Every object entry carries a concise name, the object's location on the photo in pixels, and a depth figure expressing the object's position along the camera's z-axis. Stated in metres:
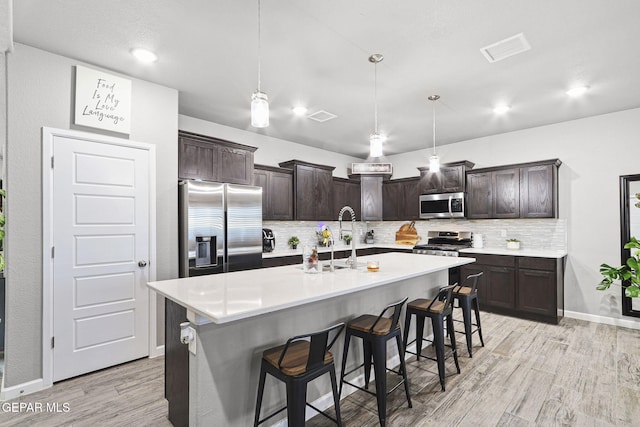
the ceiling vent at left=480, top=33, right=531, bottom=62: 2.58
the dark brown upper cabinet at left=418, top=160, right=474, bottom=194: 5.39
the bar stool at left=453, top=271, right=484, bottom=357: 3.26
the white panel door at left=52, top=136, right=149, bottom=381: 2.80
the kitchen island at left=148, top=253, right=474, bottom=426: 1.73
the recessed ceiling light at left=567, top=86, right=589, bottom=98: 3.50
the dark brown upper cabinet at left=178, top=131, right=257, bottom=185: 3.84
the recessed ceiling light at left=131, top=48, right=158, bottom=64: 2.74
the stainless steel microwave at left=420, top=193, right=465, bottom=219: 5.36
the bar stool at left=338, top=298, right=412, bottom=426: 2.10
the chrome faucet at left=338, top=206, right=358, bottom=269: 2.83
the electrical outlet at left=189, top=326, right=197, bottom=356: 1.73
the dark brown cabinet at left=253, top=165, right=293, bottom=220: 5.00
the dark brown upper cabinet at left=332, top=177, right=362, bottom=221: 6.11
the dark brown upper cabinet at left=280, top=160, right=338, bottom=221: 5.42
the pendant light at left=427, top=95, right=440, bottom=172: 3.72
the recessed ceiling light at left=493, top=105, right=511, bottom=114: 4.05
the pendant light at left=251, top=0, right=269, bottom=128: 2.09
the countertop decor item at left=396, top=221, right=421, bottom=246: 6.32
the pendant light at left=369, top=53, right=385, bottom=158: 2.84
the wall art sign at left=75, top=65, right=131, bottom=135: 2.87
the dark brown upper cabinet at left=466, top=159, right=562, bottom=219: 4.55
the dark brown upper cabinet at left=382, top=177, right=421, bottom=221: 6.11
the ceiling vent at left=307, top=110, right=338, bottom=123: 4.28
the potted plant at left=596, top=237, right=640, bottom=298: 3.25
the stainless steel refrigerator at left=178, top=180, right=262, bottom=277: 3.47
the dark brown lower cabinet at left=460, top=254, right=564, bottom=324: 4.27
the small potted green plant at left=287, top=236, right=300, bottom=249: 5.48
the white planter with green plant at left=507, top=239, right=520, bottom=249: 4.95
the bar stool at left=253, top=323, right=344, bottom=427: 1.69
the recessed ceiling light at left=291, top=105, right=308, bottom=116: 4.05
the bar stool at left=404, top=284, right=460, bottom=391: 2.63
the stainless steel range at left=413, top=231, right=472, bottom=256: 5.25
